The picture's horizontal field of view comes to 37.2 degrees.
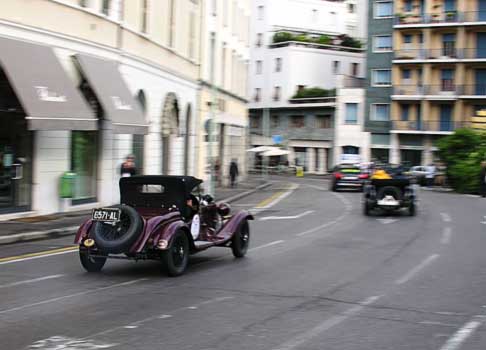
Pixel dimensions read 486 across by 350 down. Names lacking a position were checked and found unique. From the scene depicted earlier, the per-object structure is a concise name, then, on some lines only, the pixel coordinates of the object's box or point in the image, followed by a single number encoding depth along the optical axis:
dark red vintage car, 10.12
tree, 37.62
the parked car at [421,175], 47.44
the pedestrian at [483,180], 34.29
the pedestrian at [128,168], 20.73
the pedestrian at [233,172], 38.05
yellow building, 58.59
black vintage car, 21.97
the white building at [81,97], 17.23
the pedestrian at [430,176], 46.53
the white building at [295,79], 68.62
